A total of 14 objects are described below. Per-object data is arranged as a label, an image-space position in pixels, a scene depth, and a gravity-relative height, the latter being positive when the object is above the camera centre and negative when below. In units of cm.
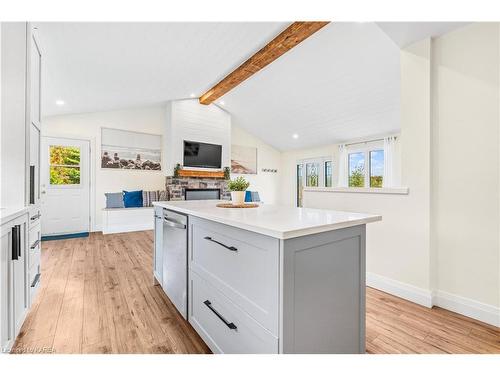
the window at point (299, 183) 772 +15
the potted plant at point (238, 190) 179 -2
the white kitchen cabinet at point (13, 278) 129 -53
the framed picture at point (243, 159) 734 +85
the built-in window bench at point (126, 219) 499 -67
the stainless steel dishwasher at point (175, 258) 172 -54
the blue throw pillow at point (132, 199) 534 -26
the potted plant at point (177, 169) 579 +42
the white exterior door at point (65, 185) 470 +2
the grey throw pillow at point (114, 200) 522 -28
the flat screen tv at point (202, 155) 601 +82
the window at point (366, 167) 578 +51
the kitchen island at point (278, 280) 97 -42
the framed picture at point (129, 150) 539 +84
